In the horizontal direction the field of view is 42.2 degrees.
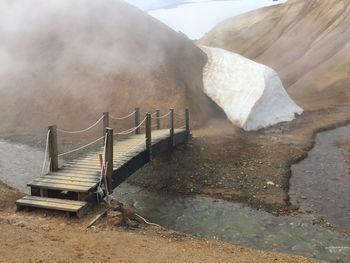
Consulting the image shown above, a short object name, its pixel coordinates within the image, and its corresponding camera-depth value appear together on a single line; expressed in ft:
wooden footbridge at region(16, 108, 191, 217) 28.40
